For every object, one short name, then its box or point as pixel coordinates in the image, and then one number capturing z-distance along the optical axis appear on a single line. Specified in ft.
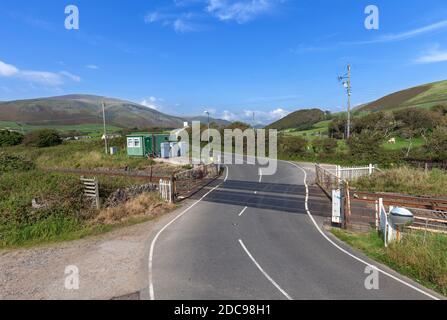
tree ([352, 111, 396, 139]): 162.71
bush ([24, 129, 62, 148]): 200.13
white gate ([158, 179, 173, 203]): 62.23
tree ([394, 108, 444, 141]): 151.84
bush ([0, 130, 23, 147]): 209.87
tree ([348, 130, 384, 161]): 118.32
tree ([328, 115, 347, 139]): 204.13
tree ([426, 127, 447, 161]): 101.05
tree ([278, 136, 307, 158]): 152.87
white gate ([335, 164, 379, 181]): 82.57
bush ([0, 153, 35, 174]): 70.23
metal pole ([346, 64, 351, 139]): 133.14
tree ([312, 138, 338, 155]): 139.91
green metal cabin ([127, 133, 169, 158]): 139.03
